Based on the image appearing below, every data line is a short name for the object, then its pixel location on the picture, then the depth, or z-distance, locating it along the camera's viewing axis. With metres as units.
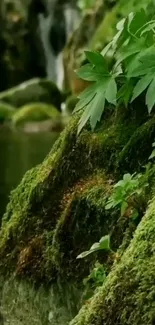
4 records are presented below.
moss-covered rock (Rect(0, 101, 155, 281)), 3.71
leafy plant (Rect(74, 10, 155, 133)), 2.83
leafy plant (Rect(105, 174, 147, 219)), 3.17
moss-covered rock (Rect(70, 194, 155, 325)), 2.38
